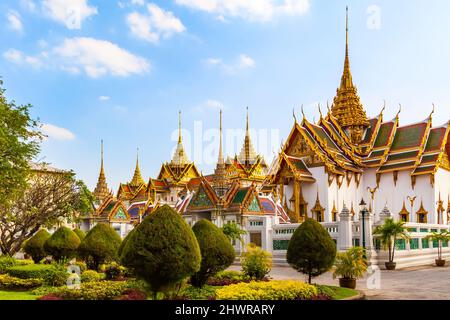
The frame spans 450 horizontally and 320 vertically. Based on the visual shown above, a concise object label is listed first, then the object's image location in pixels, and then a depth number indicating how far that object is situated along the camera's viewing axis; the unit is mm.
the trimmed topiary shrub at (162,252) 9742
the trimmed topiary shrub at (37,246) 21983
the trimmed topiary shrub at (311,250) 13266
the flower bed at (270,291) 10672
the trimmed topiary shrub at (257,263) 15423
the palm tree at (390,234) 21062
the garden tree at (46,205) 22219
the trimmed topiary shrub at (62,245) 19828
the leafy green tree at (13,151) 17750
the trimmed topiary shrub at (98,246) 17562
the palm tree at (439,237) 24547
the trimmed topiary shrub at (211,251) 12276
